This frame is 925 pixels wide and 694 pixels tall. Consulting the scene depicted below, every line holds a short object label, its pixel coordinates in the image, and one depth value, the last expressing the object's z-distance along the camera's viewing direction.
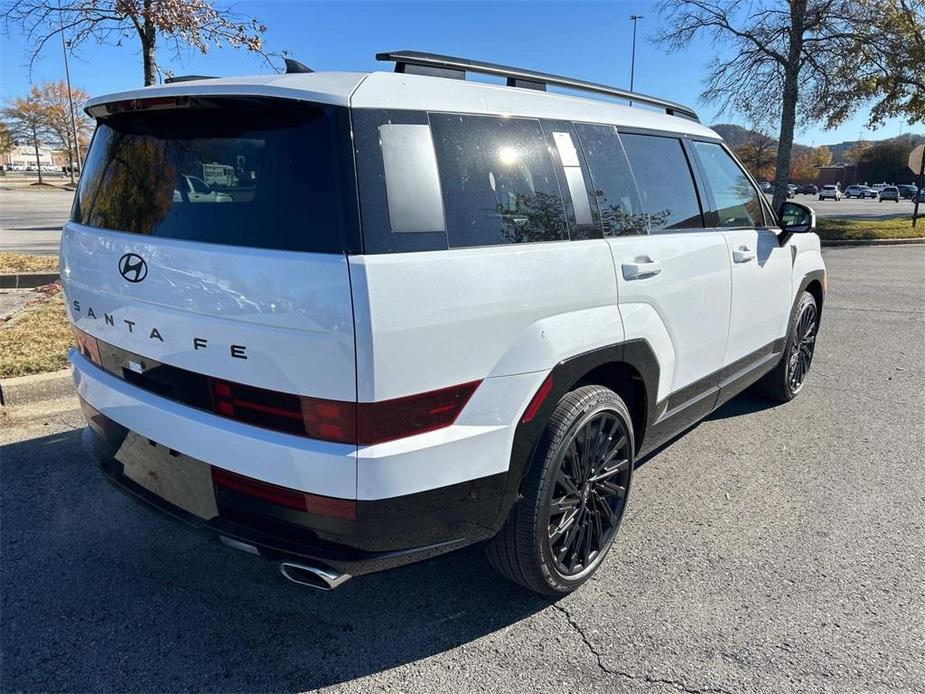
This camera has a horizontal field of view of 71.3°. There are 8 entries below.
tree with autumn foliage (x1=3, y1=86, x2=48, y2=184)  52.69
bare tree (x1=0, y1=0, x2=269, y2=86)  6.20
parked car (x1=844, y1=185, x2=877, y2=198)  71.18
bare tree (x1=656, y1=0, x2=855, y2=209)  16.33
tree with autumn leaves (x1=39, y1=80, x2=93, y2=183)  51.16
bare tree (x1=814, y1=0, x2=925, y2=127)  16.53
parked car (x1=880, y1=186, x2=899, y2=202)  62.40
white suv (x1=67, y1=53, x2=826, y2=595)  1.91
